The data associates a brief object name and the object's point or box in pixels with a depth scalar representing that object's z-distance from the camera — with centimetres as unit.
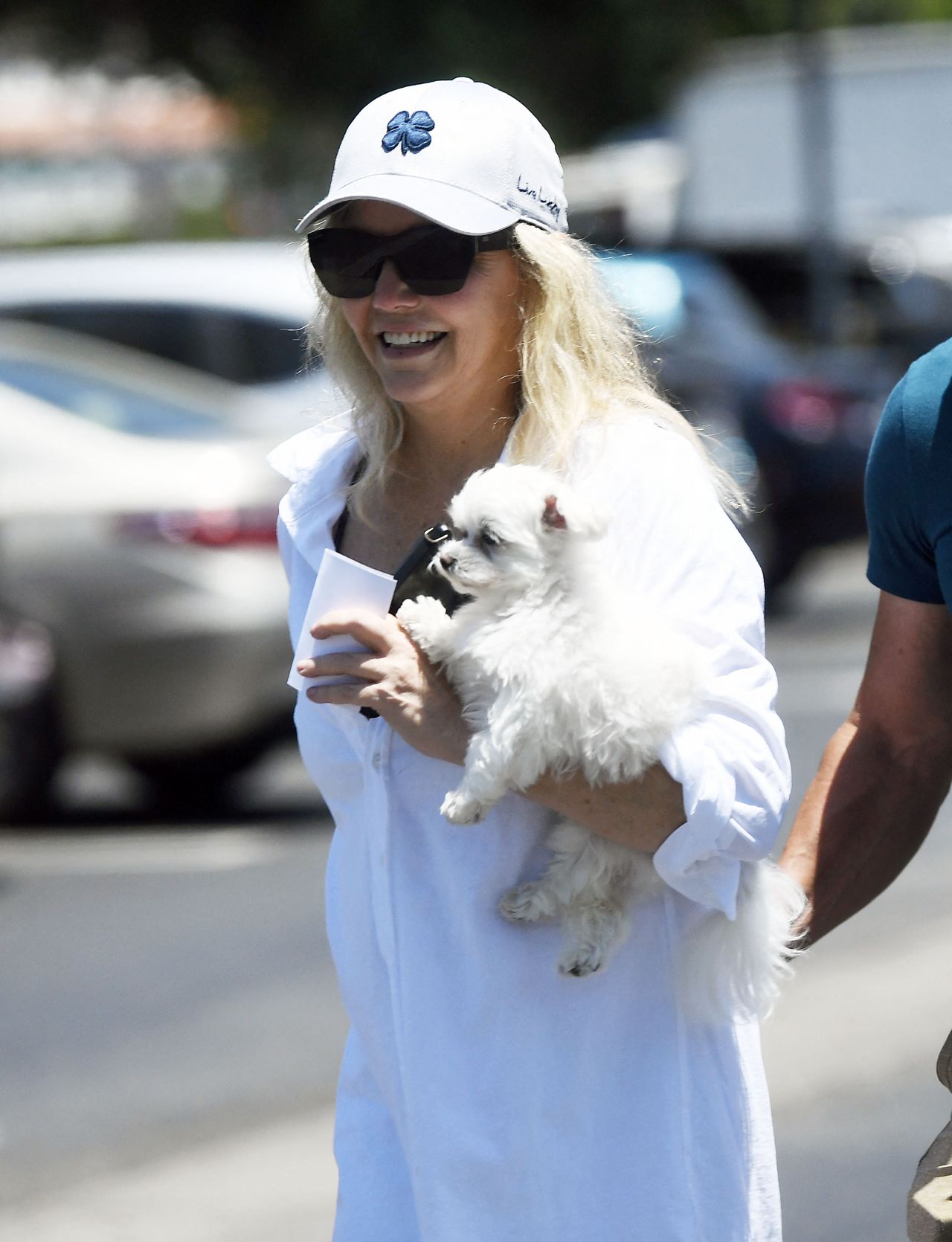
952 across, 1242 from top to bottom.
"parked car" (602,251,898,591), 2552
